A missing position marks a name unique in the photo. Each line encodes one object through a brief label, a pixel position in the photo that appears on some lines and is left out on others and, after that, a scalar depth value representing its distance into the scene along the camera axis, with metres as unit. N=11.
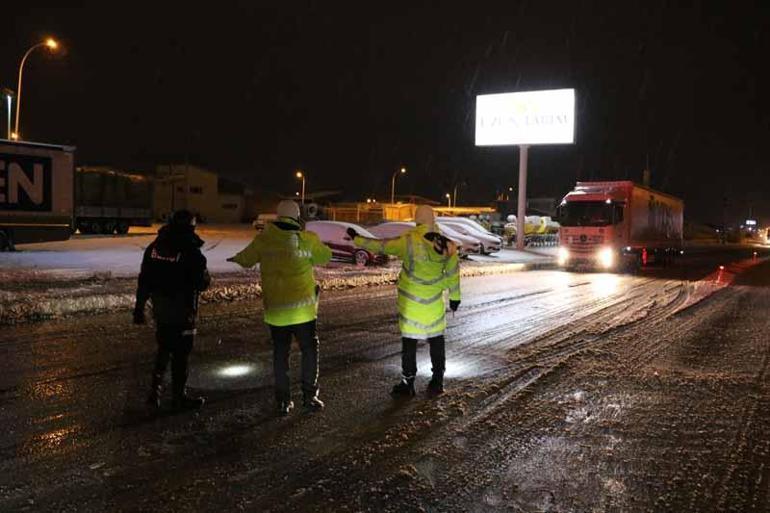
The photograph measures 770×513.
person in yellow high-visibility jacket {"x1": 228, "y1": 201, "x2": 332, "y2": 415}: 5.59
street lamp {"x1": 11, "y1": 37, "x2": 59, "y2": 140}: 25.59
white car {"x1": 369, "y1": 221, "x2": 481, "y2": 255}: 26.53
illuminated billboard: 35.81
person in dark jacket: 5.66
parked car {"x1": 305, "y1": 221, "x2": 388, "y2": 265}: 21.70
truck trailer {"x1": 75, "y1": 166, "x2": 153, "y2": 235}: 36.47
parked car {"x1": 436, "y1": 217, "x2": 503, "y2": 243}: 32.91
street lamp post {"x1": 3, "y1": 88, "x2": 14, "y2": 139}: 24.94
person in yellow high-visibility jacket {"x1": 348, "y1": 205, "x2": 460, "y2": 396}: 6.23
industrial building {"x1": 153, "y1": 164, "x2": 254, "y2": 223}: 68.06
